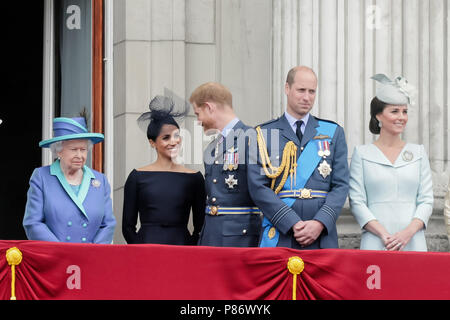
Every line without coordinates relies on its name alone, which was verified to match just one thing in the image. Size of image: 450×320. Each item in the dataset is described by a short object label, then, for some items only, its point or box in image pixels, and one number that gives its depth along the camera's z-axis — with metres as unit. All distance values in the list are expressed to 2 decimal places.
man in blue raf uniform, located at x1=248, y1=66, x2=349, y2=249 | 13.97
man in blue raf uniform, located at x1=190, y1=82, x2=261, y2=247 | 14.57
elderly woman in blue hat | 14.37
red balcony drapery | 12.71
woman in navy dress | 15.23
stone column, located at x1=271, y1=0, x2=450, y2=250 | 17.97
